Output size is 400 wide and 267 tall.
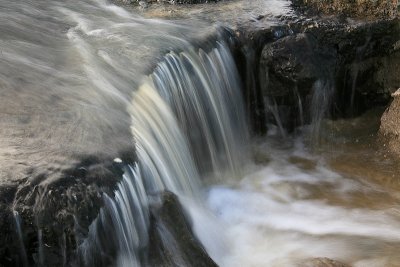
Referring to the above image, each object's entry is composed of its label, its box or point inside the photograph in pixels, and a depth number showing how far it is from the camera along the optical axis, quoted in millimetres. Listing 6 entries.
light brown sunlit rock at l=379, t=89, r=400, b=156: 6941
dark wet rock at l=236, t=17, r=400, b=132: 7223
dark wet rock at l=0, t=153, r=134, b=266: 3533
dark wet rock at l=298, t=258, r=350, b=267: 4795
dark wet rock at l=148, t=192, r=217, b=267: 4363
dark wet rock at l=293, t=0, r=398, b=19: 7445
